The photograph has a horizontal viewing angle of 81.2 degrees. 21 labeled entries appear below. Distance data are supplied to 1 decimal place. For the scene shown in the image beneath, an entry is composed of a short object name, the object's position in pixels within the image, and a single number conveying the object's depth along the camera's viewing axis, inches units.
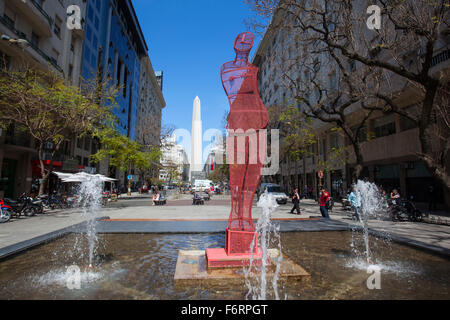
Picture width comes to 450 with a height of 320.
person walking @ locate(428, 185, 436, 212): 687.1
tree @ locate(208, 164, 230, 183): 2318.4
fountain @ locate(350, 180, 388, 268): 392.1
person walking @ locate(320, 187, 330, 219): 521.7
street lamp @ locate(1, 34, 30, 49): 500.8
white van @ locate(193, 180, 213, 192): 1816.4
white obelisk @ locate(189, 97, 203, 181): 3703.2
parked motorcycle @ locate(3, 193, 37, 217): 543.2
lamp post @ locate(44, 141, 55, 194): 982.5
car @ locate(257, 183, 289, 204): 984.3
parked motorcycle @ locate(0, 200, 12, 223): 480.1
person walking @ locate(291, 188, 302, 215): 617.6
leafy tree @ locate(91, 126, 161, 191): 1120.0
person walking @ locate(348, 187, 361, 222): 533.0
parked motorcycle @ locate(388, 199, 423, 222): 514.6
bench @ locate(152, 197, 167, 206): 949.7
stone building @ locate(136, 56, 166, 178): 1878.2
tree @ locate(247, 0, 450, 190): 345.7
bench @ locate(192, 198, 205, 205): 970.3
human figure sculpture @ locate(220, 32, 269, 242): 208.1
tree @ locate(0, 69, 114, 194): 594.2
